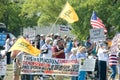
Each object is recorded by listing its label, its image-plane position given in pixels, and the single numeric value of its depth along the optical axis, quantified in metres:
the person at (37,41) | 24.00
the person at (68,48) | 23.62
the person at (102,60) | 20.11
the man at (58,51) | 18.97
